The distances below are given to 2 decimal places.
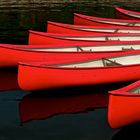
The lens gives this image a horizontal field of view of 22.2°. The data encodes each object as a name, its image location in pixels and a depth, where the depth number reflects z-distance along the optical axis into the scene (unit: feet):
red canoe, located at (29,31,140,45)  70.08
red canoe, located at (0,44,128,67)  60.34
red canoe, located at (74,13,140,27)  96.34
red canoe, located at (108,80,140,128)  37.40
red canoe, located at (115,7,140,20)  113.70
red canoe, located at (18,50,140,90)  49.57
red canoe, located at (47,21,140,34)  79.97
